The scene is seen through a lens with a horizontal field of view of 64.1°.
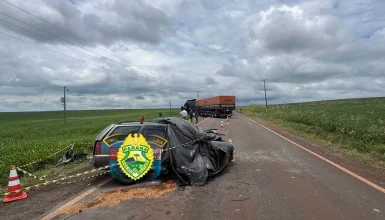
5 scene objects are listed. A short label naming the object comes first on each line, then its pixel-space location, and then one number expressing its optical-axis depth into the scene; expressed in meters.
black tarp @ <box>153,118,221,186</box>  6.57
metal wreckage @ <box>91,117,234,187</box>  6.61
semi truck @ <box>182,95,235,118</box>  42.22
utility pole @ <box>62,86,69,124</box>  35.39
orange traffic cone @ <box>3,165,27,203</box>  5.88
